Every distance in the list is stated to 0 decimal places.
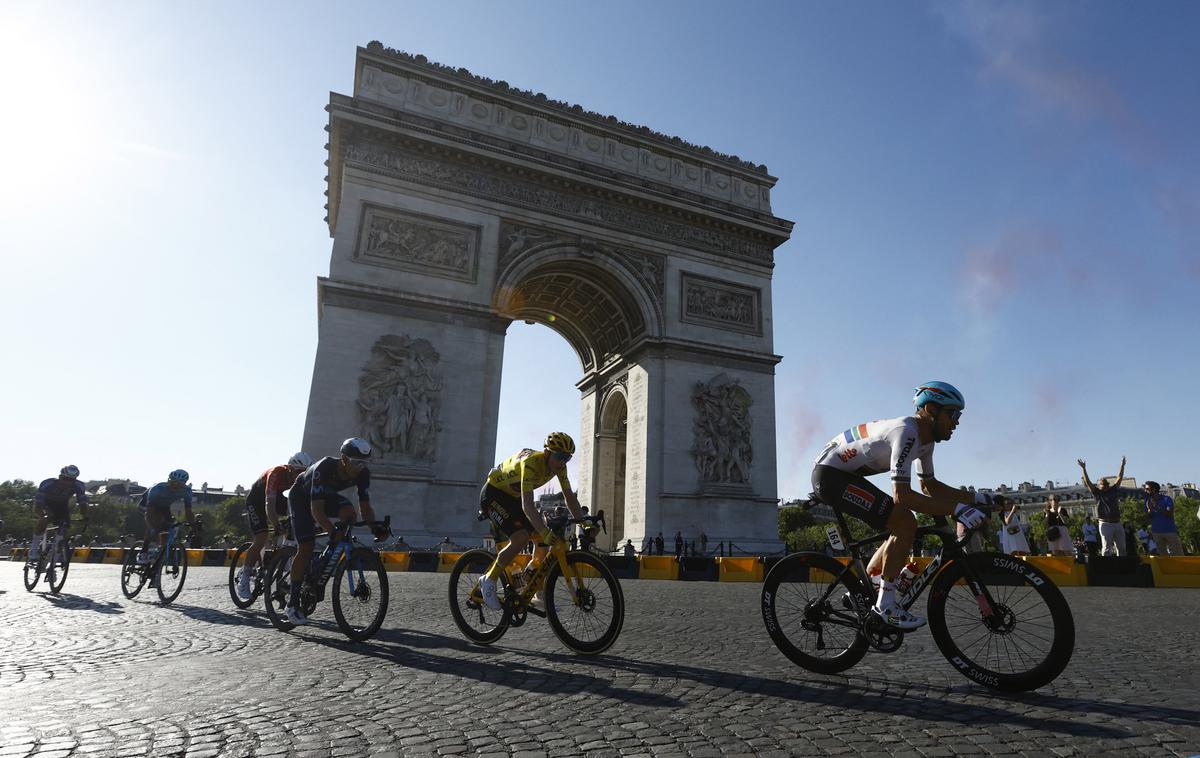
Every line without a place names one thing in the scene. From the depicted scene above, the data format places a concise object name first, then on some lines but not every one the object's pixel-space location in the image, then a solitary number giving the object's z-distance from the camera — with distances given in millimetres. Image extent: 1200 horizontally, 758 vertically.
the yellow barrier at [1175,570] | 11250
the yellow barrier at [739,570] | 13906
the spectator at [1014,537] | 11109
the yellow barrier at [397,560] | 15133
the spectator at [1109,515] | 11141
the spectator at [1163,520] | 11000
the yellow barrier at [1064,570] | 11711
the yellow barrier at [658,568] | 14047
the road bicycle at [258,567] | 6871
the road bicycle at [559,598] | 4398
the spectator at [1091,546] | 15133
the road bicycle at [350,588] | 5039
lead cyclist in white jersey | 3449
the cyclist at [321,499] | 5324
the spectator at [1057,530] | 12461
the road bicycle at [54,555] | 9055
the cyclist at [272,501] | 6961
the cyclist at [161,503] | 8180
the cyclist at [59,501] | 9250
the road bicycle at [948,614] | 3164
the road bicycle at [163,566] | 7766
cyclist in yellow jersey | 4691
